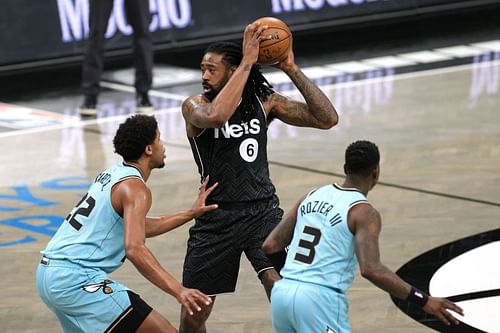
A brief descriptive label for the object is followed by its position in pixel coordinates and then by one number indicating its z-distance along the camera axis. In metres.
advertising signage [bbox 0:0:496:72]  29.75
